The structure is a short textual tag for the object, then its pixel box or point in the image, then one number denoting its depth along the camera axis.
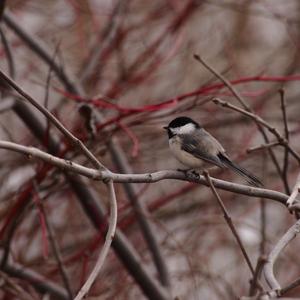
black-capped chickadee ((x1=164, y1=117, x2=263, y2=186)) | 6.77
